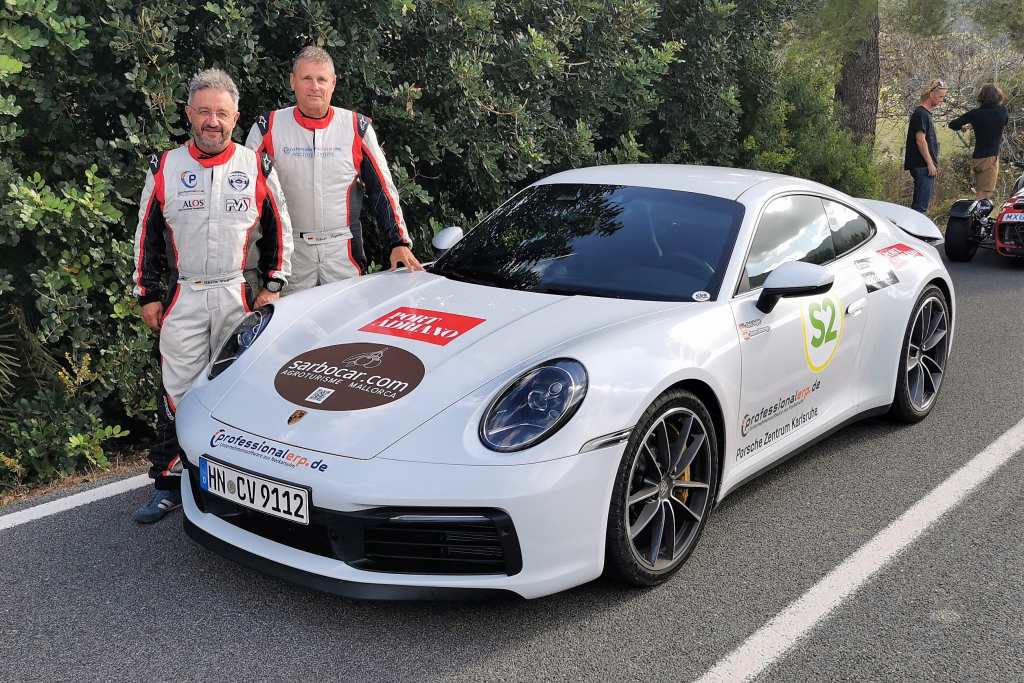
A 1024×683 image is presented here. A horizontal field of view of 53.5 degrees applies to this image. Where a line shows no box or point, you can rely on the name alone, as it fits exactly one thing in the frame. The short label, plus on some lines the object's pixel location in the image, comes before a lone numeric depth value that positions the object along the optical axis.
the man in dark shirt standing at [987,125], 12.20
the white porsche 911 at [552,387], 3.13
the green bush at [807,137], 10.95
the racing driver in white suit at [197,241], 4.20
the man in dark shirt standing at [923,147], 11.41
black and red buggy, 9.95
